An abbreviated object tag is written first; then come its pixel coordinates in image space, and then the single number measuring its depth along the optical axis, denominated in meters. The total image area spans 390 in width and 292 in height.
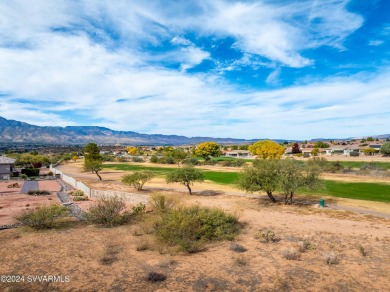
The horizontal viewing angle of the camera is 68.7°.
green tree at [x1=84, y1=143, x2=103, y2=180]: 65.06
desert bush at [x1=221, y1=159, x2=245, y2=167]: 80.88
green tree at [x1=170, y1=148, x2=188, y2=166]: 91.50
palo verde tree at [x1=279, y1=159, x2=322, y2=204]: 28.38
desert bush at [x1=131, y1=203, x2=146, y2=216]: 25.28
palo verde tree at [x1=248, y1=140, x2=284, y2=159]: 79.19
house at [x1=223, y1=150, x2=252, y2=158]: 135.75
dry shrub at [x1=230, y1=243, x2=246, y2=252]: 16.33
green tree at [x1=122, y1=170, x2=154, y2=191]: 38.88
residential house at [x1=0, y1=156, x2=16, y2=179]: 57.20
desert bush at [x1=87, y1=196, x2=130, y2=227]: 21.94
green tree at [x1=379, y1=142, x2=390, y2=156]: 93.98
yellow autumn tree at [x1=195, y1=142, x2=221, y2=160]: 106.75
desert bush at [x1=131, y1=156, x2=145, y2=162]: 107.43
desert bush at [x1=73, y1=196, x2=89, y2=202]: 32.97
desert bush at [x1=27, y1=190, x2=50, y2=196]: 37.43
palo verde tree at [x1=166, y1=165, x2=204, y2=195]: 36.25
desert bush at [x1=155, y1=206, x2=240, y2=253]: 16.97
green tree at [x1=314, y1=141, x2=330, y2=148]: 149.41
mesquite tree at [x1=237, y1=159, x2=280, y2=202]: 28.98
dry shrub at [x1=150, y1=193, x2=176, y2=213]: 24.05
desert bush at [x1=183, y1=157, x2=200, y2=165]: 89.62
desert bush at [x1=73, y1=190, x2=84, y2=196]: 36.84
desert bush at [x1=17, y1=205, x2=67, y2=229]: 20.30
